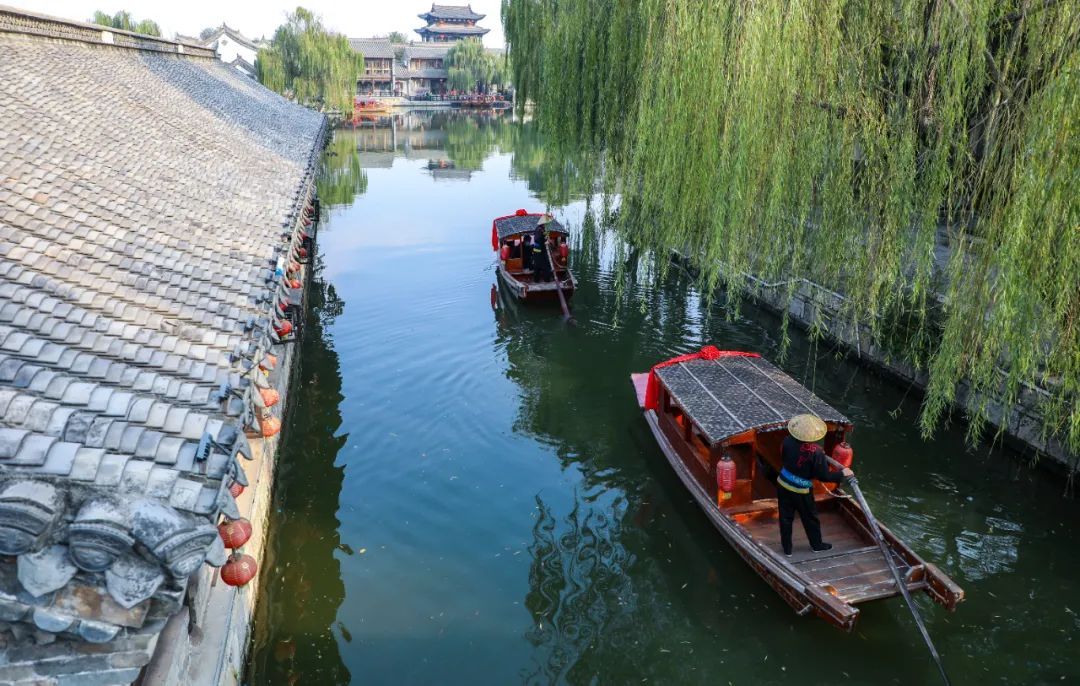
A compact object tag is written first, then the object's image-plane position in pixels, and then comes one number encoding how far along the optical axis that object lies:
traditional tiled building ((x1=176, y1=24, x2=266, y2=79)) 56.30
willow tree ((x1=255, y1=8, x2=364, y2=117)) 45.84
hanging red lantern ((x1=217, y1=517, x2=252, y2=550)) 4.86
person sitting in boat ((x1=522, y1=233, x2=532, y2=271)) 16.78
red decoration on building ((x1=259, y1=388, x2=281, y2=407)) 6.36
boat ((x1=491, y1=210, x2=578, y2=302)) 15.81
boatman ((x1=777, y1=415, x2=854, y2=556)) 6.29
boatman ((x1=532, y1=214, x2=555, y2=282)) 15.83
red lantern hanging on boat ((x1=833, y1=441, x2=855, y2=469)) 7.41
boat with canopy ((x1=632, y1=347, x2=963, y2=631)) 6.28
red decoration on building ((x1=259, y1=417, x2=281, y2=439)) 6.40
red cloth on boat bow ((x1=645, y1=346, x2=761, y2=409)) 9.39
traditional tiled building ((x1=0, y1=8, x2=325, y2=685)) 2.84
